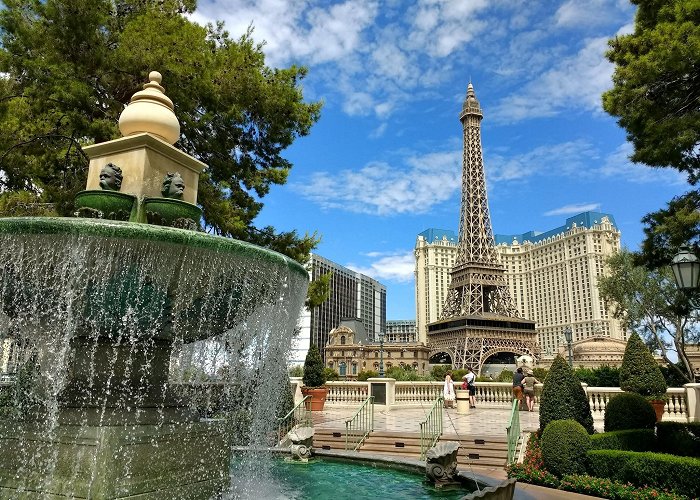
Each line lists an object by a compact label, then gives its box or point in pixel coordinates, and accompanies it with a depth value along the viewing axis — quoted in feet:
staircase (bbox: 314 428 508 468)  39.30
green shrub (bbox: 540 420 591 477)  31.48
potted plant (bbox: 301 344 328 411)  73.82
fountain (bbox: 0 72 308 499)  16.34
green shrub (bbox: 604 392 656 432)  38.34
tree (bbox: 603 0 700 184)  32.96
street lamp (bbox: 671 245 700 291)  25.94
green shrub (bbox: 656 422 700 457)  33.22
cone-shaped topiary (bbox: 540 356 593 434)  36.60
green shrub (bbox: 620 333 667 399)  57.31
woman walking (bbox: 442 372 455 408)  75.97
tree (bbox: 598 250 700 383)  134.00
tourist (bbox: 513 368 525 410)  74.64
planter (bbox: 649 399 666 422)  55.52
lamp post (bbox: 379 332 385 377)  129.08
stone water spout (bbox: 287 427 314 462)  35.81
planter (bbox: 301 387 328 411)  73.42
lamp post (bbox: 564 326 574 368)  88.17
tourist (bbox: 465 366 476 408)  81.66
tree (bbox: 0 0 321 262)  43.21
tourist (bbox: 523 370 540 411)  74.54
